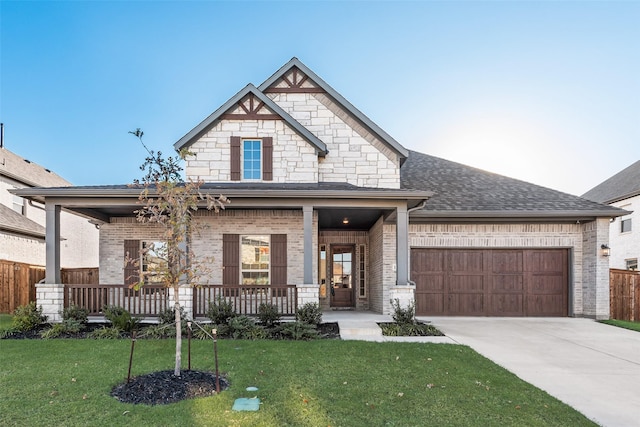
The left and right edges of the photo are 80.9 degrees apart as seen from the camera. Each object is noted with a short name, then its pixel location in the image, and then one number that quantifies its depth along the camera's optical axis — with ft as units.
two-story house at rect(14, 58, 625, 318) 35.45
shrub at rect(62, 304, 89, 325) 27.84
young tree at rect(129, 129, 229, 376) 16.10
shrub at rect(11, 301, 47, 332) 27.07
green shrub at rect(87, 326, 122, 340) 25.38
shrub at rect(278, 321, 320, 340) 24.95
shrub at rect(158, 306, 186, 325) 27.07
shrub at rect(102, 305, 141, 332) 26.58
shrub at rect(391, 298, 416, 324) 28.12
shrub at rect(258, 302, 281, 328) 27.86
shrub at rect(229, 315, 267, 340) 25.30
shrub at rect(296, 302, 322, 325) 27.25
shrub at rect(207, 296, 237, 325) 27.14
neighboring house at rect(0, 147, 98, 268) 51.34
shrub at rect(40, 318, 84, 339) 25.62
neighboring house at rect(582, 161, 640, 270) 57.31
